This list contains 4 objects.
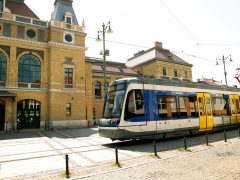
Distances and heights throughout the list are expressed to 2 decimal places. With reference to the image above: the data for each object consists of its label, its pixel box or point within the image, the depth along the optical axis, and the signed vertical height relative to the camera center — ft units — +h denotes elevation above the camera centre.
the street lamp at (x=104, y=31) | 64.92 +24.09
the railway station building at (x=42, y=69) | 78.84 +16.68
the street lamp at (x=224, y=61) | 97.91 +21.20
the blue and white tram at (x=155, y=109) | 37.29 -0.16
